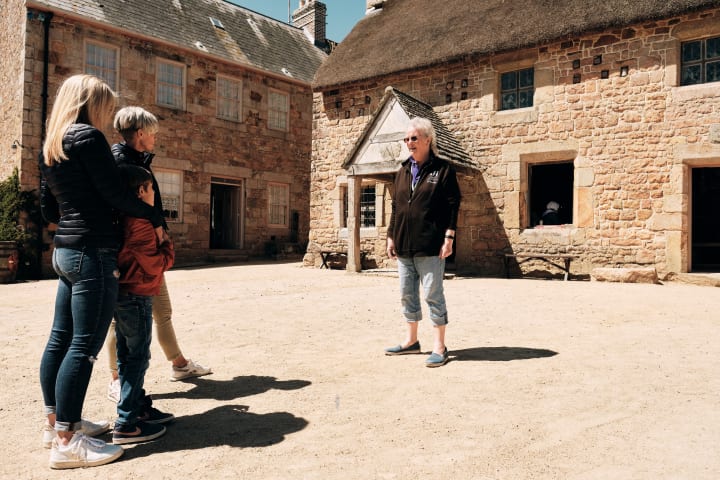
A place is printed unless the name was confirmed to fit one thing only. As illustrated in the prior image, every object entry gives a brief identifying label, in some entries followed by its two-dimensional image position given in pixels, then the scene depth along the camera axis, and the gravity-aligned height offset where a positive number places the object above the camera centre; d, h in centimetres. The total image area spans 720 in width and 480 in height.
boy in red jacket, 265 -37
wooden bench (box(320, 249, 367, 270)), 1373 -26
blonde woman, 239 -7
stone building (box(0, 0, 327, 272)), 1272 +437
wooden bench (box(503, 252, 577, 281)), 1045 -22
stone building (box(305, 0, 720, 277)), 958 +269
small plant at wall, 1198 +47
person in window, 1138 +74
